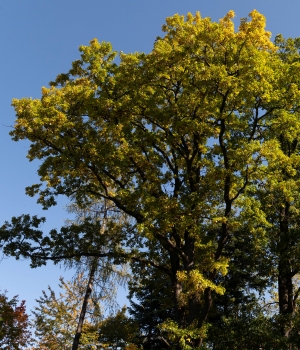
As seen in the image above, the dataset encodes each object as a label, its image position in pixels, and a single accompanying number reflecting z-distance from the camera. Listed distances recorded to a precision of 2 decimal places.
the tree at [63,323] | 20.09
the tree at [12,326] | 19.23
